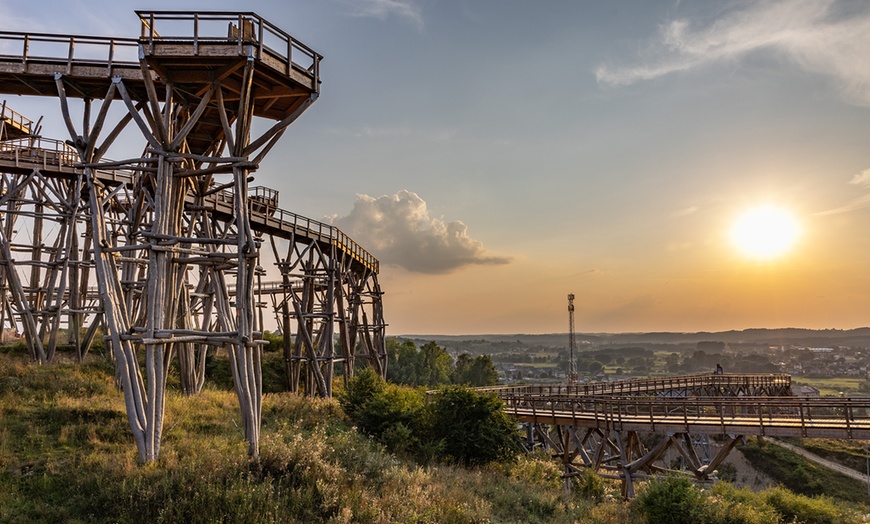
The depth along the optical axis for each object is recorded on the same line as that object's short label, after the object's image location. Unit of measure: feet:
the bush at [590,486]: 65.41
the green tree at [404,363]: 217.56
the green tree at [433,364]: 229.66
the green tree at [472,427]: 67.62
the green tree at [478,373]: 238.07
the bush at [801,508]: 64.44
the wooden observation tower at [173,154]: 45.55
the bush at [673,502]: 50.03
